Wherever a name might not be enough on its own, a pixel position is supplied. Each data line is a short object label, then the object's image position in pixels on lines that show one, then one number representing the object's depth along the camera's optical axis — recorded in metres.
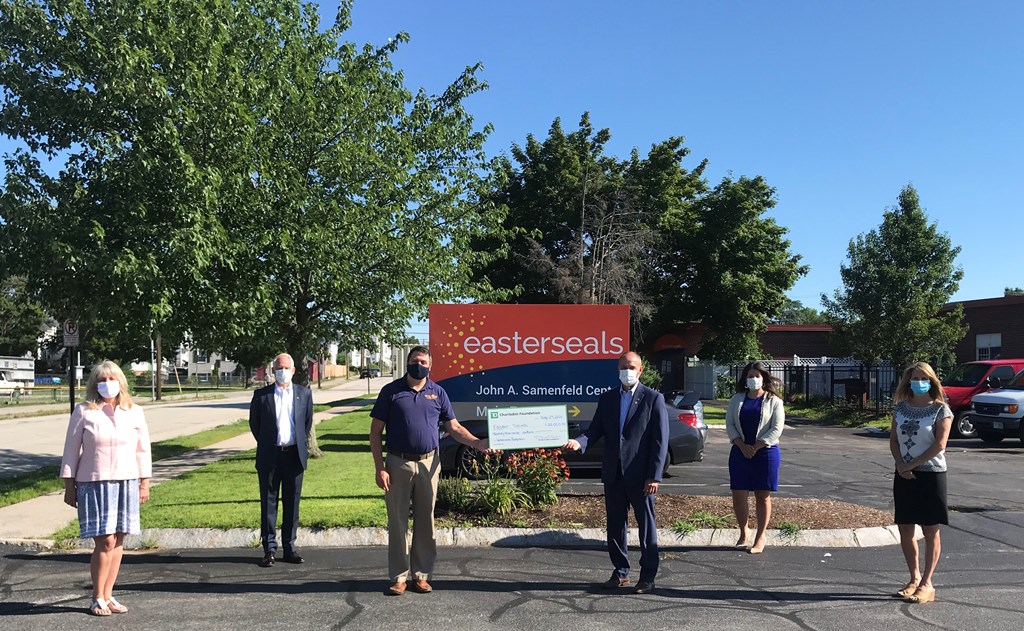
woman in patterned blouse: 5.71
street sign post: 16.50
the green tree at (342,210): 11.33
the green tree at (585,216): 25.58
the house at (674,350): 31.58
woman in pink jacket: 5.35
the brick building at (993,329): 33.81
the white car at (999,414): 17.59
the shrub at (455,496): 8.28
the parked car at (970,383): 19.94
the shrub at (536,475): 8.59
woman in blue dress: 7.12
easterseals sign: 10.25
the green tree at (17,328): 64.00
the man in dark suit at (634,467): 6.00
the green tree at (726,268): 28.16
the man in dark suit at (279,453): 6.77
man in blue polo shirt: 5.85
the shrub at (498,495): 8.16
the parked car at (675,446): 10.96
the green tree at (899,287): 24.27
